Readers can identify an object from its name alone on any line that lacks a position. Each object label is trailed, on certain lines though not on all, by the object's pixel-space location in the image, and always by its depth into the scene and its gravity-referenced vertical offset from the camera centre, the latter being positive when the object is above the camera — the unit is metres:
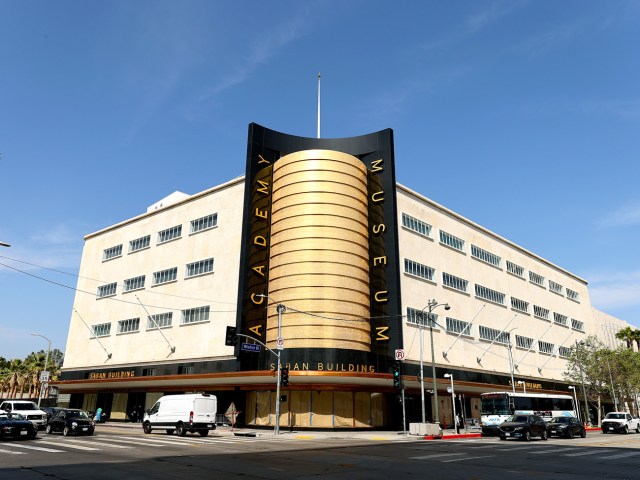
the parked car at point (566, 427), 37.31 -1.01
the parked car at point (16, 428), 25.81 -1.03
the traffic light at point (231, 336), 37.09 +5.17
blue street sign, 39.53 +4.69
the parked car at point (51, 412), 33.84 -0.29
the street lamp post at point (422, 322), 39.73 +8.30
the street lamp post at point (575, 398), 69.35 +2.05
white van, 33.91 -0.32
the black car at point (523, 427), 32.78 -0.94
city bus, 41.66 +0.45
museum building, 44.81 +11.14
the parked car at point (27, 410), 35.25 -0.18
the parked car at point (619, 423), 45.81 -0.84
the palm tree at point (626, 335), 99.16 +14.71
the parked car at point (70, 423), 31.58 -0.91
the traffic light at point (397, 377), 38.47 +2.47
